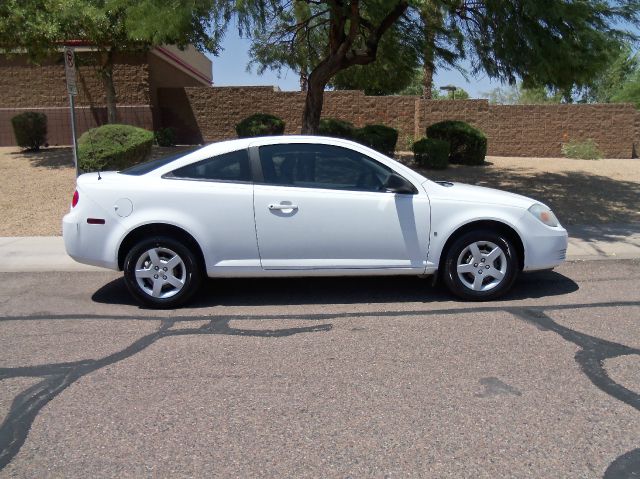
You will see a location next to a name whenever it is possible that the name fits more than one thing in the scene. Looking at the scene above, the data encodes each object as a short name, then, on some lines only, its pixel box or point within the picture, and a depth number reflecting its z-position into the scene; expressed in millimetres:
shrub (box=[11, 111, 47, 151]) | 17734
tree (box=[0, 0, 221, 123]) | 13746
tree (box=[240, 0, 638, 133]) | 10141
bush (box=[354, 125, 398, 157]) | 16031
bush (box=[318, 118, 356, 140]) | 16438
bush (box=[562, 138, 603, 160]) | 19828
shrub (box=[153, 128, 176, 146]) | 19641
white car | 6051
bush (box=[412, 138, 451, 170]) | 15250
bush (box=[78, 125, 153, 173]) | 11852
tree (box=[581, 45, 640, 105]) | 32281
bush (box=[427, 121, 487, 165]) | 16500
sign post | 9117
